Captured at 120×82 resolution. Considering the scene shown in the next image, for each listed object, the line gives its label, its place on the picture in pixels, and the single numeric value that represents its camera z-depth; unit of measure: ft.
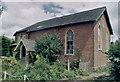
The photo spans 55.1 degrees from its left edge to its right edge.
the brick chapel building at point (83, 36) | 51.90
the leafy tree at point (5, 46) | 93.00
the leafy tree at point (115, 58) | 28.86
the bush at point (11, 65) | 45.56
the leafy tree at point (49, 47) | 55.88
